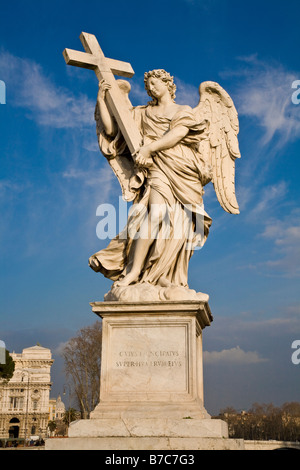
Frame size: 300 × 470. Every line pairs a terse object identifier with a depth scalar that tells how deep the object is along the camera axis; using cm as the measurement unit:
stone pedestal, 608
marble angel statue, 770
